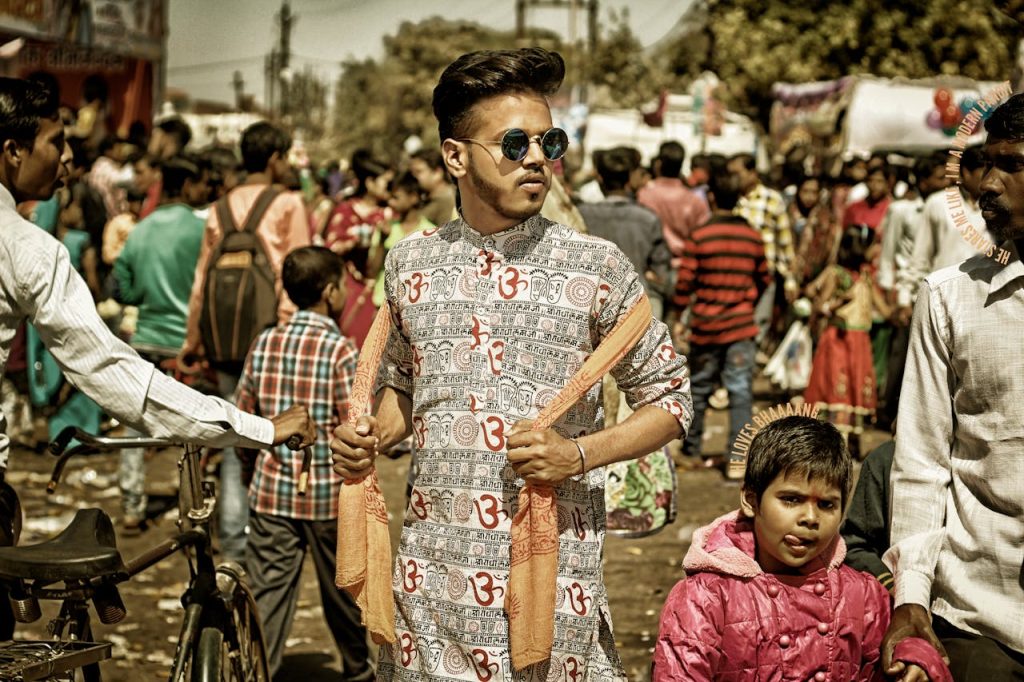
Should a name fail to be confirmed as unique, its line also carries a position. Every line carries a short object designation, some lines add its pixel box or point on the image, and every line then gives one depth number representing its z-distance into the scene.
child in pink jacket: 2.91
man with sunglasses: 2.90
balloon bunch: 17.70
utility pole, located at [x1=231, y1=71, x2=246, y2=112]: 81.55
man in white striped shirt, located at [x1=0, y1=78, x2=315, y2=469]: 3.19
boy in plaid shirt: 5.08
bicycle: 2.91
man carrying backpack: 6.79
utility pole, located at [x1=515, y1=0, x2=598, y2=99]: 44.88
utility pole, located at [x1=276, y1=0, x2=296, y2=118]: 62.00
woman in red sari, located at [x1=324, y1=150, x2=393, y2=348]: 9.35
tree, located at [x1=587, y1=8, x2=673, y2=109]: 49.03
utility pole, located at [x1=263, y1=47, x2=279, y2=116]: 70.50
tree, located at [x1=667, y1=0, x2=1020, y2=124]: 28.52
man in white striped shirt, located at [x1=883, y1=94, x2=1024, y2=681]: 2.70
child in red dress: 9.99
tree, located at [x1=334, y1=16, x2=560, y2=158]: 67.62
